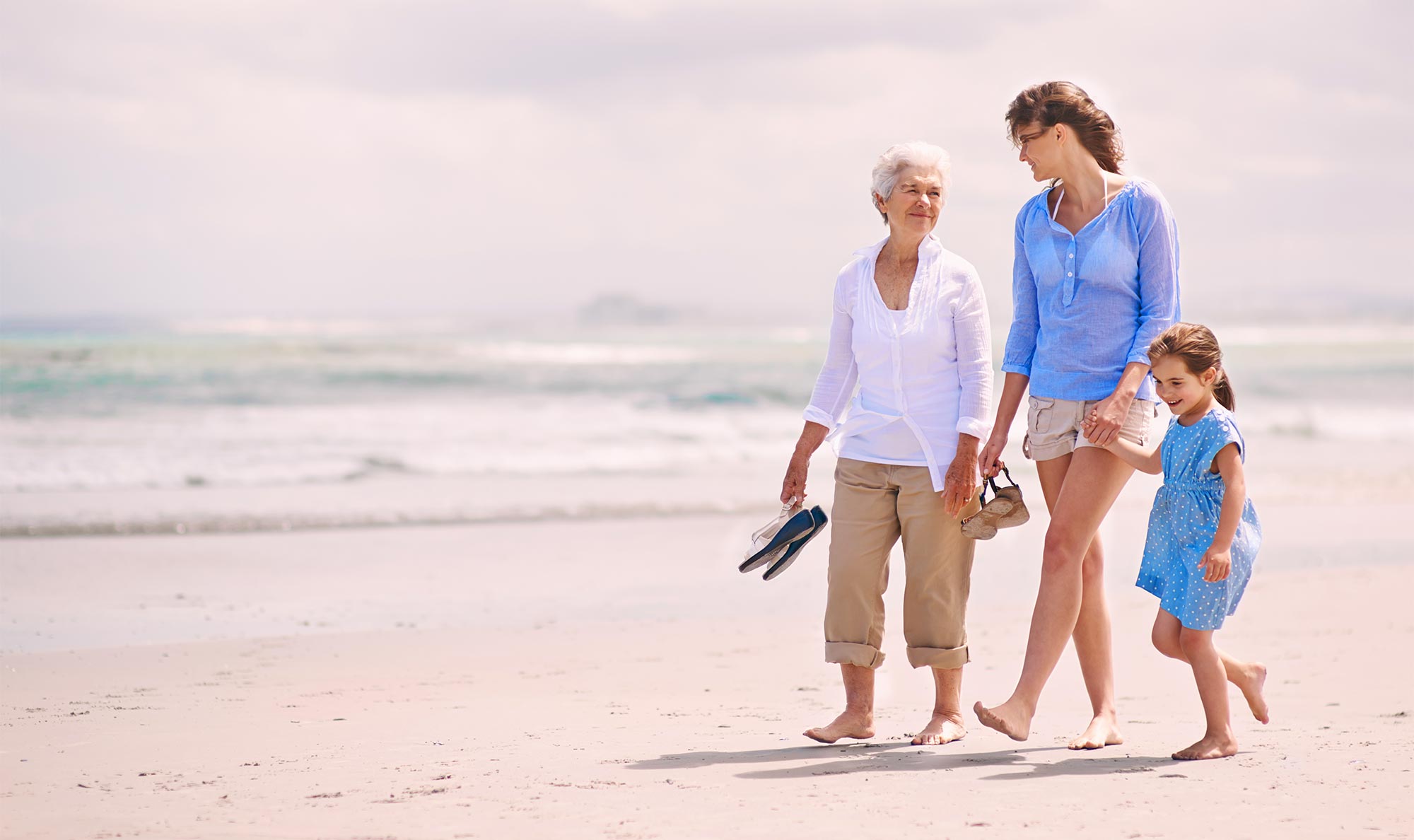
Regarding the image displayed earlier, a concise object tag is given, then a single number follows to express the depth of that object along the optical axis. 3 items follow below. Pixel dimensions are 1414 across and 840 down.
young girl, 6.43
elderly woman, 6.93
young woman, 6.61
